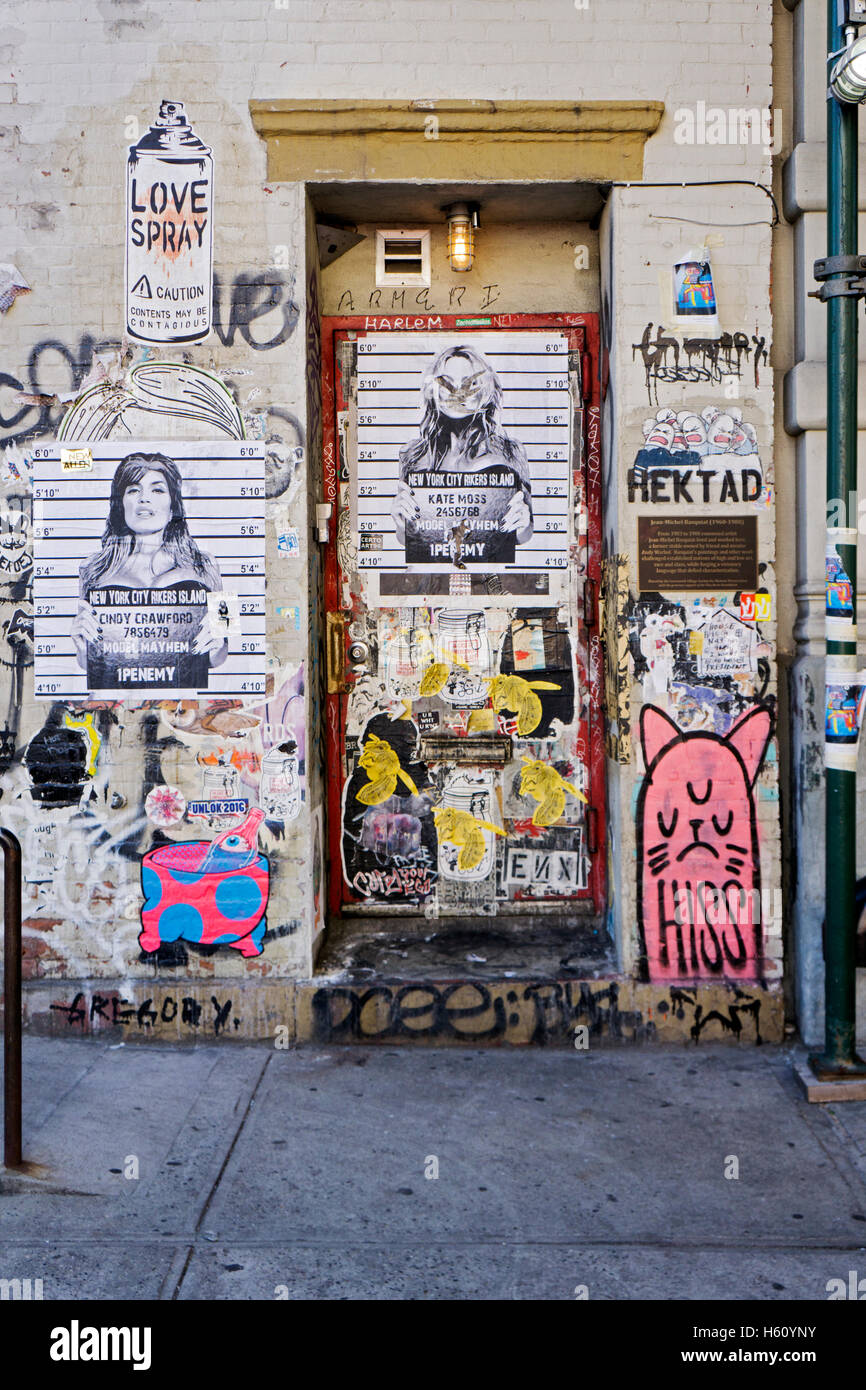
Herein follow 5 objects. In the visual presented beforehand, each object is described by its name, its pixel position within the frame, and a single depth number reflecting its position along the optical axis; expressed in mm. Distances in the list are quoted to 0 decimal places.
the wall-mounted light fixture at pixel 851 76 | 4199
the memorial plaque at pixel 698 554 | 5090
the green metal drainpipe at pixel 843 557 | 4477
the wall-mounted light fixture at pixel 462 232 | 5344
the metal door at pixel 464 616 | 5586
